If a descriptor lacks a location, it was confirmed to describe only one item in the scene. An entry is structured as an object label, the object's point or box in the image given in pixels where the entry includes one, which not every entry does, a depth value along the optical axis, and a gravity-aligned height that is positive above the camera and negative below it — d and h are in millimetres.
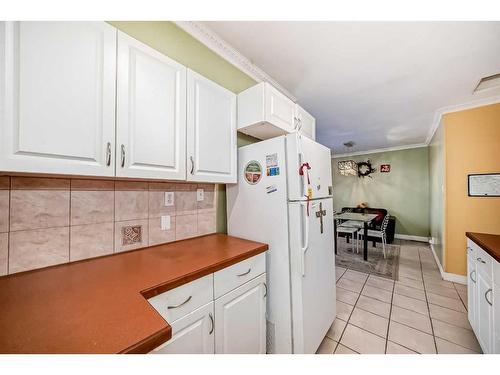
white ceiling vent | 2209 +1288
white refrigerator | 1362 -290
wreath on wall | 5771 +667
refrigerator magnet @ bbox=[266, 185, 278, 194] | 1458 +12
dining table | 3613 -593
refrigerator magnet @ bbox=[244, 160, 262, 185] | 1560 +155
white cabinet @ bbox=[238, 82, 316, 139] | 1619 +696
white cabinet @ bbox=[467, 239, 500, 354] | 1213 -773
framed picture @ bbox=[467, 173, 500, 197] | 2479 +72
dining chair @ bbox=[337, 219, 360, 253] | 3914 -790
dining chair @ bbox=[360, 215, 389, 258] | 3865 -860
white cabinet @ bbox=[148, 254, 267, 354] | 903 -682
